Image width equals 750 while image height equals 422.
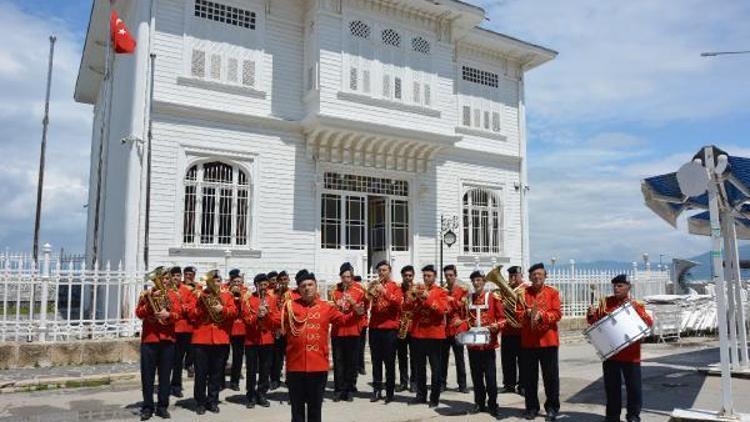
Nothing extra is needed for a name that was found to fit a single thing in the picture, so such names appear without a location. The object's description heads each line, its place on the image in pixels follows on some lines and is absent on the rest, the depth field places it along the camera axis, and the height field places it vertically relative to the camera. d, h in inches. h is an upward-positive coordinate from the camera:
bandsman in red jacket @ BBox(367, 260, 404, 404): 363.6 -36.1
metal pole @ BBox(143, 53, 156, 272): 575.2 +101.4
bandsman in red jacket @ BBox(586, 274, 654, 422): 293.6 -53.5
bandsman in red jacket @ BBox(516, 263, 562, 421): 308.0 -39.7
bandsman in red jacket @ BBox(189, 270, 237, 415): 332.8 -41.7
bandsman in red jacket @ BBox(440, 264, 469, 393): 350.9 -31.1
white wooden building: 613.9 +144.2
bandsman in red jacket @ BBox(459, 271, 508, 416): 321.4 -45.3
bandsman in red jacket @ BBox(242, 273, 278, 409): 351.6 -50.2
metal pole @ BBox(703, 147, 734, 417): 305.0 -2.4
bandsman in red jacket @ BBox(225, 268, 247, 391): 371.6 -45.1
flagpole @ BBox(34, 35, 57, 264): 852.0 +151.5
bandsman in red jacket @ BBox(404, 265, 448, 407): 342.6 -36.6
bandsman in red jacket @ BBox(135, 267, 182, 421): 315.6 -41.5
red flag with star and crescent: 601.3 +221.3
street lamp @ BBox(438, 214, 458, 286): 759.7 +42.6
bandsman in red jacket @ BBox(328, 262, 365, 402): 359.9 -51.7
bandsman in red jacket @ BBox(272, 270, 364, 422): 237.9 -33.4
